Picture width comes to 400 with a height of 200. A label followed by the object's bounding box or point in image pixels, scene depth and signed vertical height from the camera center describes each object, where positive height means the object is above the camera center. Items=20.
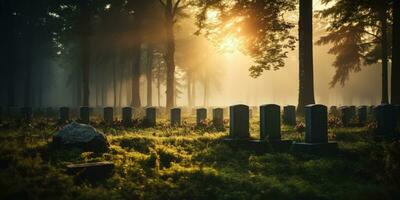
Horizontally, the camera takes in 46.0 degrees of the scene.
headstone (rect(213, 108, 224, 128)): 20.22 -0.65
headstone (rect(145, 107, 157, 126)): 20.97 -0.57
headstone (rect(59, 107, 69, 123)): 21.92 -0.45
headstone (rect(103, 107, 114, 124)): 22.06 -0.50
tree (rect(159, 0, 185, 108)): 33.06 +3.54
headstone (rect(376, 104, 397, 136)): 16.02 -0.58
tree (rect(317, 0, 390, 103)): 23.12 +4.46
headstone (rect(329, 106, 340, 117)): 24.02 -0.46
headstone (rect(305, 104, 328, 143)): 13.68 -0.59
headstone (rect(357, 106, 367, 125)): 20.75 -0.49
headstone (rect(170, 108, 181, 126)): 21.42 -0.58
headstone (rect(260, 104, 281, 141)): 14.42 -0.61
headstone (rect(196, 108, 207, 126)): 21.51 -0.50
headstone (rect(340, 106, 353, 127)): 20.35 -0.54
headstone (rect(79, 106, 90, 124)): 20.86 -0.47
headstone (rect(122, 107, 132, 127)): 20.70 -0.52
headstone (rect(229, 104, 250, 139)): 15.01 -0.63
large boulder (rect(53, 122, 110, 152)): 11.87 -0.88
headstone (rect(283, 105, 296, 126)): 19.94 -0.55
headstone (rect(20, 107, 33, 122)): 22.52 -0.46
